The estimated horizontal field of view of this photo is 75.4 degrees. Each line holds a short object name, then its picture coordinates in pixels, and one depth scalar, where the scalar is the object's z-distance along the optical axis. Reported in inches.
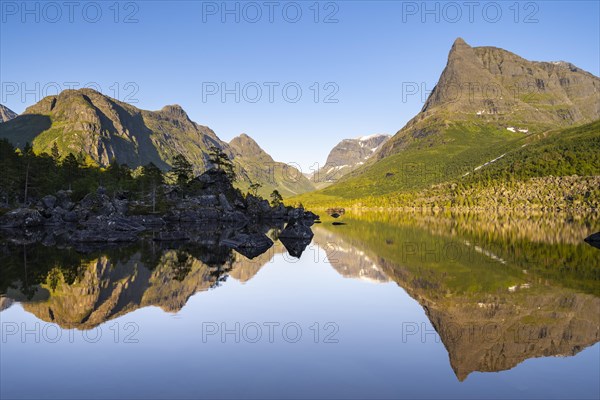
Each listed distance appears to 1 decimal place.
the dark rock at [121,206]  4207.2
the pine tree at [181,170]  5698.8
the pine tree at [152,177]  4916.8
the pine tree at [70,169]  5344.5
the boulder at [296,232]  3329.2
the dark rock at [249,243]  2452.0
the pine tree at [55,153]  6066.9
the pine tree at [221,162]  6127.0
